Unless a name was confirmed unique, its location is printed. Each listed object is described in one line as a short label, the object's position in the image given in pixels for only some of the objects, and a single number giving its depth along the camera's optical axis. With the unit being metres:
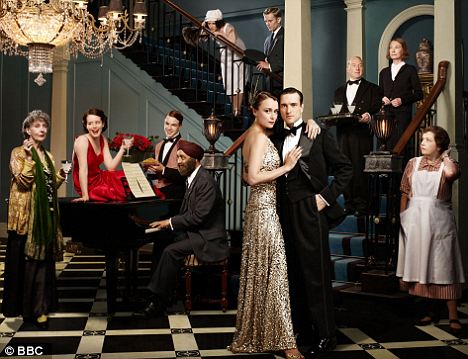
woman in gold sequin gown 4.04
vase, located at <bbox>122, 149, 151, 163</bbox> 6.73
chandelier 6.37
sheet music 5.16
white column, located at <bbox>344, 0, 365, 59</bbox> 9.13
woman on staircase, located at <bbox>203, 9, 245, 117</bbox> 8.40
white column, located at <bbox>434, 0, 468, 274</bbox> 6.27
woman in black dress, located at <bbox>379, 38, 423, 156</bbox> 6.36
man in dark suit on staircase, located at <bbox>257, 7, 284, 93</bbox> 8.17
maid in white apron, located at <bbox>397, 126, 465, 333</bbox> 4.84
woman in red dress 5.09
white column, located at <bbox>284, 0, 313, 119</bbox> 6.63
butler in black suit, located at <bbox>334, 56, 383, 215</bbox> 6.34
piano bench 5.23
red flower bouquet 6.44
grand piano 4.90
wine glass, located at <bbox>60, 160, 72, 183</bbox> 5.80
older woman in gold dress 4.84
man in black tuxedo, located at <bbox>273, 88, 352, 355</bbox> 4.12
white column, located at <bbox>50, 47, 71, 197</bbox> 10.93
